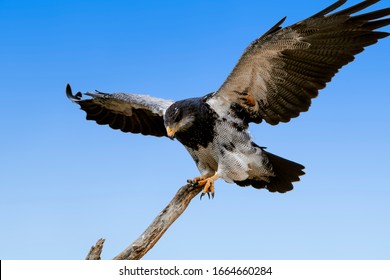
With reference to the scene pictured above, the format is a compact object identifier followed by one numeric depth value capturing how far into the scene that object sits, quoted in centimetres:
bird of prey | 1210
